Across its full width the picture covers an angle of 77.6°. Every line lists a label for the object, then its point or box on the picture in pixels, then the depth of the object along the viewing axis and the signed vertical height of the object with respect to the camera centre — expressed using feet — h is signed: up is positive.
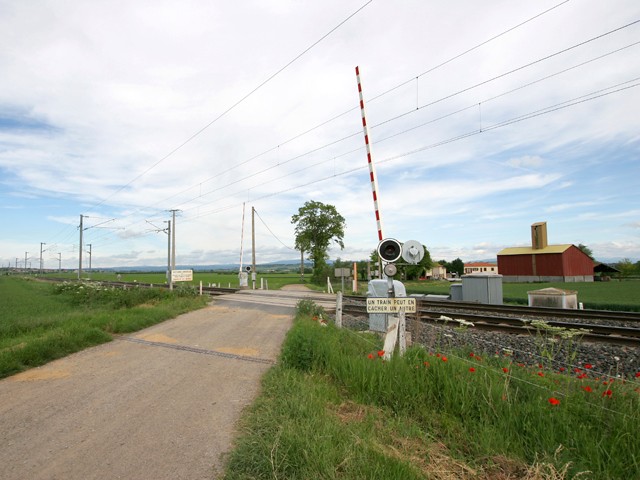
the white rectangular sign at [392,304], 20.58 -2.05
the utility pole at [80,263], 193.26 +3.81
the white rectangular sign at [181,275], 94.84 -1.55
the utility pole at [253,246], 130.91 +7.49
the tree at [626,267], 218.93 -3.92
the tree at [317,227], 197.47 +19.85
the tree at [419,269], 235.61 -2.64
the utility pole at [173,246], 104.73 +6.10
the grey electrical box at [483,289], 70.13 -4.60
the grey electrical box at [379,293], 28.53 -2.17
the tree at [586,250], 313.85 +8.68
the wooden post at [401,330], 20.26 -3.41
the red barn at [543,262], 167.02 -0.30
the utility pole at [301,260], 190.29 +3.11
